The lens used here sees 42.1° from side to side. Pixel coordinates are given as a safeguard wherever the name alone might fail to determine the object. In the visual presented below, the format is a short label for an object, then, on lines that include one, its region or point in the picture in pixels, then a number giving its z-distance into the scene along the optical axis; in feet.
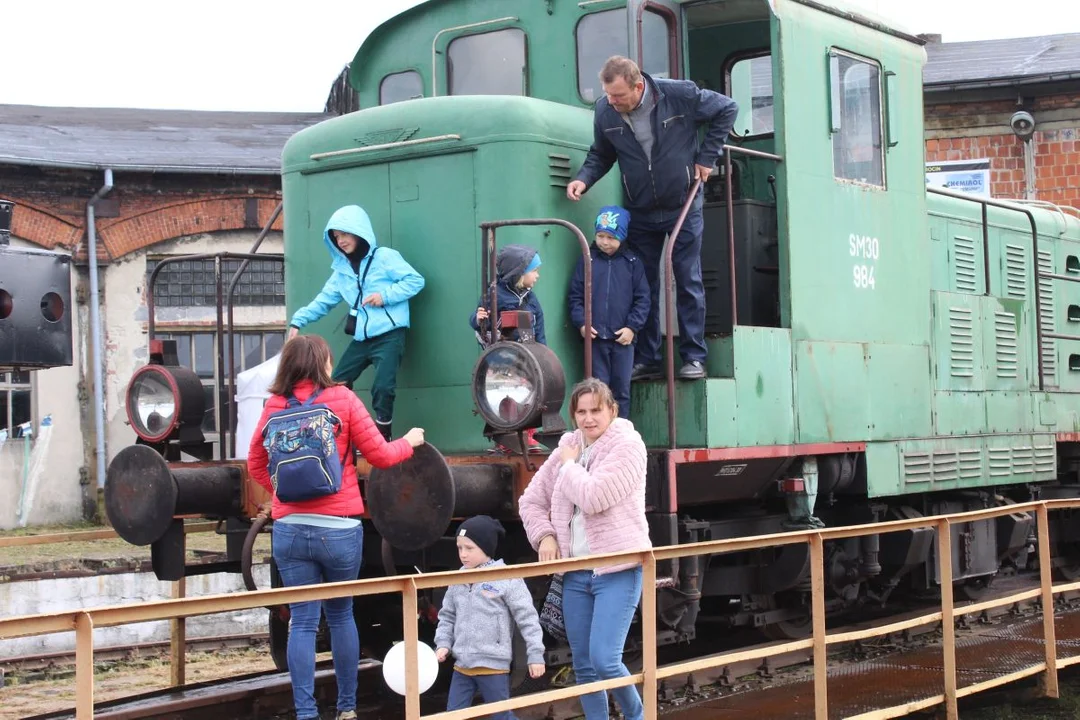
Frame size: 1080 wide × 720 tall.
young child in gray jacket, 17.74
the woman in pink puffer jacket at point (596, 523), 17.52
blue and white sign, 65.36
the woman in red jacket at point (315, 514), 18.88
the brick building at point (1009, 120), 64.13
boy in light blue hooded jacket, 22.26
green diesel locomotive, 22.16
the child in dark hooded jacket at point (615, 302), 21.71
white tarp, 47.47
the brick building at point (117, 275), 60.23
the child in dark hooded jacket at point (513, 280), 20.72
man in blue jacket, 22.17
